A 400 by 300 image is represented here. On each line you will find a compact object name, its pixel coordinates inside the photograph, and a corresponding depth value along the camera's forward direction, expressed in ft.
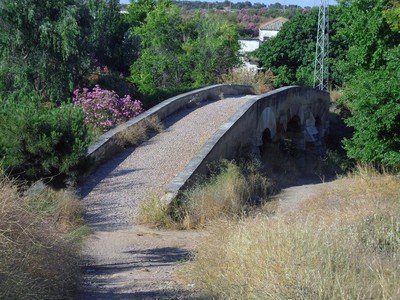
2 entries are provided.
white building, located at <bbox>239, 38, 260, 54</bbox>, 232.78
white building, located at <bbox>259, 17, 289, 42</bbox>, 264.52
